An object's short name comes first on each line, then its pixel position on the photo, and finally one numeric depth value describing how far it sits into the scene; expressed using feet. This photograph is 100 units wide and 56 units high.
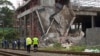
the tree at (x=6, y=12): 296.65
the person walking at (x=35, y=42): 86.38
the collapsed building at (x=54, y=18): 164.45
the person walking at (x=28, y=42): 83.20
